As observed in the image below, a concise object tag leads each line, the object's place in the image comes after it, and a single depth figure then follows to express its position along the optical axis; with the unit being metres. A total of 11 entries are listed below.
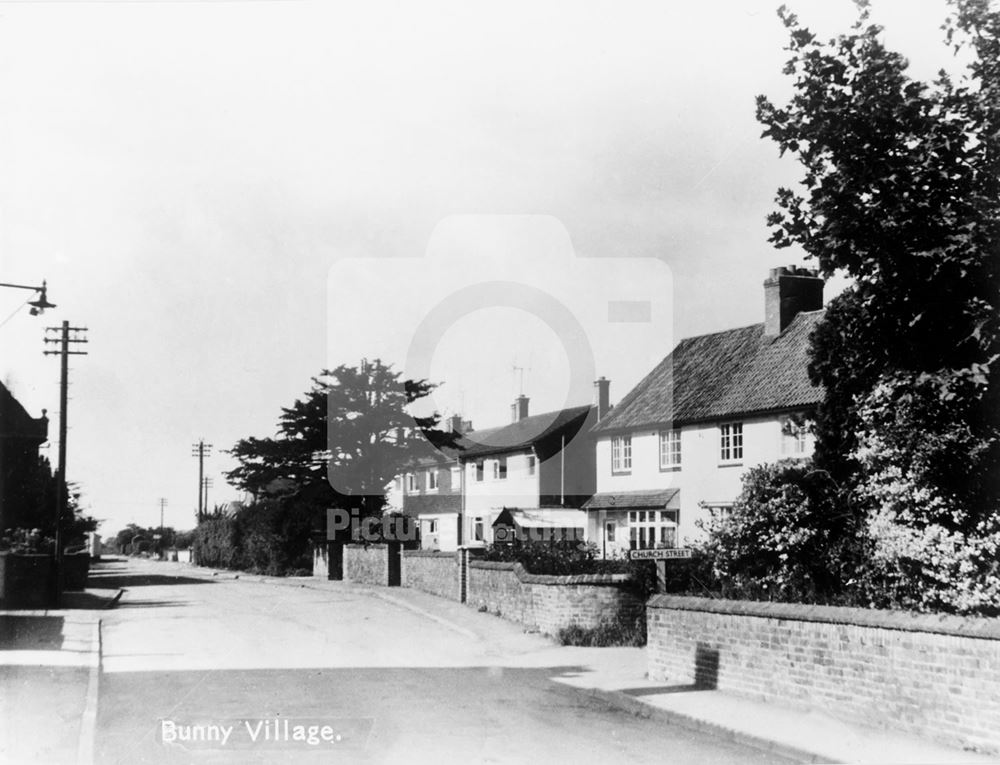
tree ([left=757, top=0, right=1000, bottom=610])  11.08
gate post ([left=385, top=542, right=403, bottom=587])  33.34
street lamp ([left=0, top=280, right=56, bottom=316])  22.89
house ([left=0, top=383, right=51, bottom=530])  37.00
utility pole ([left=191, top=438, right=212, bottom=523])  71.12
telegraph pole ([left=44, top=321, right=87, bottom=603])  27.77
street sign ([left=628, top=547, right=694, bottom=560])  16.02
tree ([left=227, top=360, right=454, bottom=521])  45.00
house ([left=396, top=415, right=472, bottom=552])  52.81
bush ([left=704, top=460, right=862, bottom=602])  13.38
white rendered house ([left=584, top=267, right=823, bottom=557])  31.69
